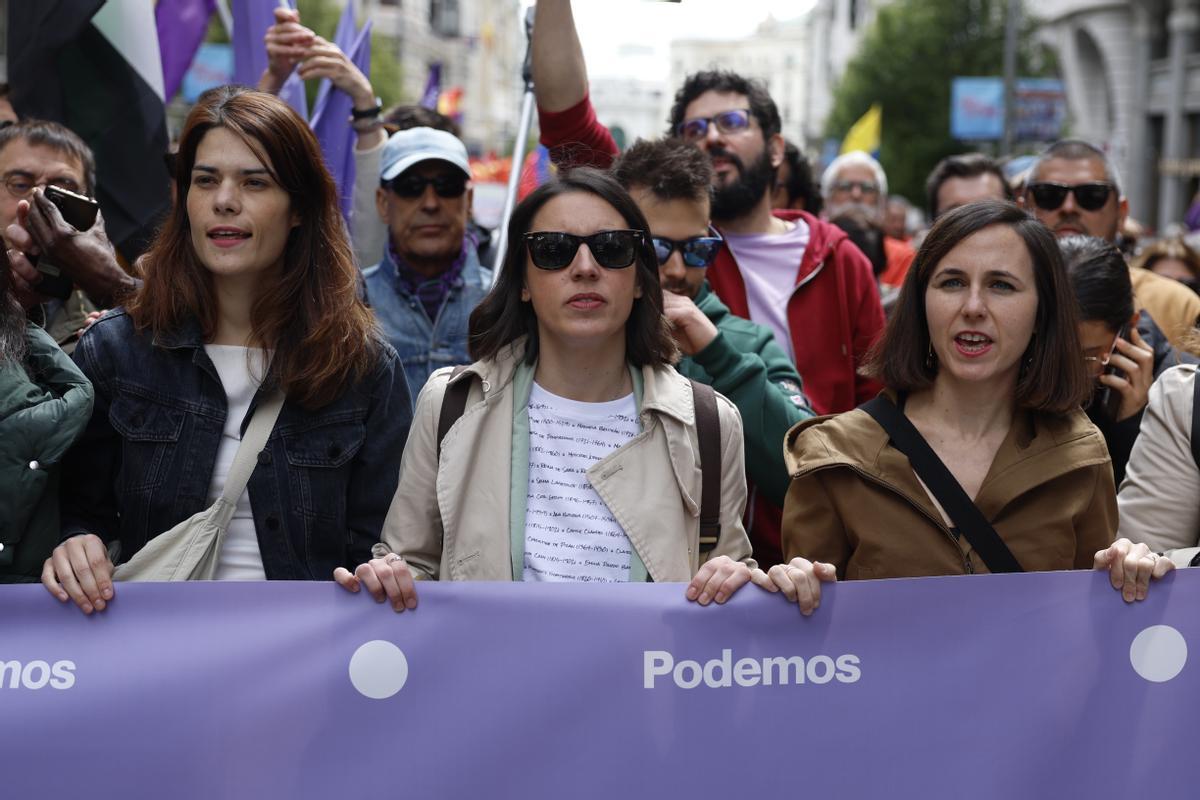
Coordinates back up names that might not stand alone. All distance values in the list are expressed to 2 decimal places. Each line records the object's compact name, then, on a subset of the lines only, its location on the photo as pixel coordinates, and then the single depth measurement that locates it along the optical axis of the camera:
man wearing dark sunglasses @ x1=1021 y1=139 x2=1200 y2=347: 5.24
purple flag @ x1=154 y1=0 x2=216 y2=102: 6.64
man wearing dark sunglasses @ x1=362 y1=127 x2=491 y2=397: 4.70
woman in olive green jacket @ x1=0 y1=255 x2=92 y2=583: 2.85
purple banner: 2.78
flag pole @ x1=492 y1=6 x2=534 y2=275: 5.43
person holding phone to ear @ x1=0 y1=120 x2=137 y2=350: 3.49
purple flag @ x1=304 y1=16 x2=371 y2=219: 5.47
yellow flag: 16.22
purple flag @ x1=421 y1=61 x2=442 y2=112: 9.84
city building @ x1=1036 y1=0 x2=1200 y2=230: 34.12
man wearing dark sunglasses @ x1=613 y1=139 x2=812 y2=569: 3.60
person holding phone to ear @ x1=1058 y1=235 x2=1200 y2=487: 3.89
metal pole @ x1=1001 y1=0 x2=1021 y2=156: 25.91
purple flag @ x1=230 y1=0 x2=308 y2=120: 5.45
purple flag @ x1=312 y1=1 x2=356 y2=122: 6.55
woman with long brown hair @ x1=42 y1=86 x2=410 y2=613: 3.08
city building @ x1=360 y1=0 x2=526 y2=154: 72.44
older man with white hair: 8.38
